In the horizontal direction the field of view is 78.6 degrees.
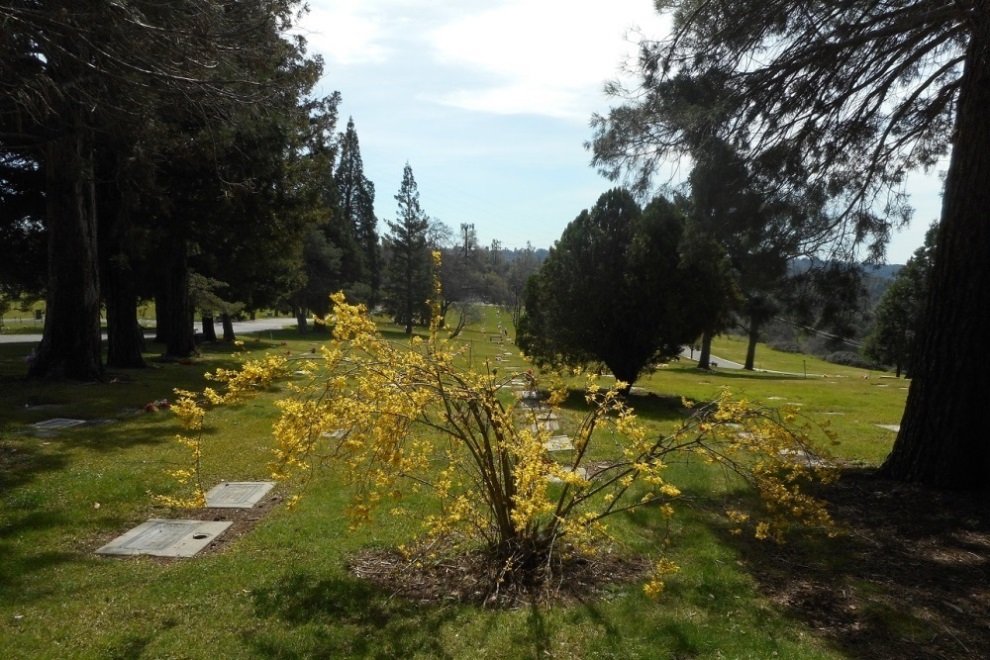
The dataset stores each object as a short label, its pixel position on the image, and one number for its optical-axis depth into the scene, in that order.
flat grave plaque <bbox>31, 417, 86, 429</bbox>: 7.33
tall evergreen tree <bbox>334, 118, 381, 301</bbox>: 44.75
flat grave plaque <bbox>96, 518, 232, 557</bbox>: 4.18
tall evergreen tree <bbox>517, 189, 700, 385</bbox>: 11.95
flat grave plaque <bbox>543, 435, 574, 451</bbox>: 6.93
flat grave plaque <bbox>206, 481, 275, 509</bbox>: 5.18
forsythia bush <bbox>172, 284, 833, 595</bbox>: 3.44
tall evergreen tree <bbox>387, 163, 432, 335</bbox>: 38.22
